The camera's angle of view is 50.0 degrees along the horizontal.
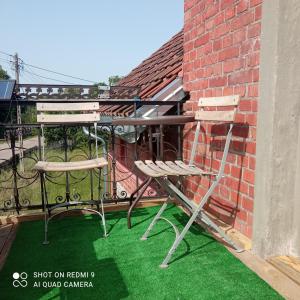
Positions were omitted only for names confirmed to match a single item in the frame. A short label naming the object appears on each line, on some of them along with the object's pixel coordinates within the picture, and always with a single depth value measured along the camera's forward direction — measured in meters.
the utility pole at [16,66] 23.44
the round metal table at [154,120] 2.74
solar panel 3.05
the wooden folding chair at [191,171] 2.23
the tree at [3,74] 48.91
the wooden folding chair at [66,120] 2.77
